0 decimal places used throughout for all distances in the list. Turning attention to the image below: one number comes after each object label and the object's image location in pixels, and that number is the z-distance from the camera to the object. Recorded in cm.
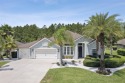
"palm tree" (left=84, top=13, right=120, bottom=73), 1206
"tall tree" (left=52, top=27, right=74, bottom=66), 1459
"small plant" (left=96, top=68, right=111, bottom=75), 1233
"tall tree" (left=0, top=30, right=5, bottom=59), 1337
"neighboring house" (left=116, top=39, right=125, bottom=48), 2985
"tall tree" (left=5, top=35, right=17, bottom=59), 1850
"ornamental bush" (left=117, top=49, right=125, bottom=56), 2193
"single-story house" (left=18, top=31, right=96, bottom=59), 1947
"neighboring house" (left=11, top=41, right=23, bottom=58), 2065
